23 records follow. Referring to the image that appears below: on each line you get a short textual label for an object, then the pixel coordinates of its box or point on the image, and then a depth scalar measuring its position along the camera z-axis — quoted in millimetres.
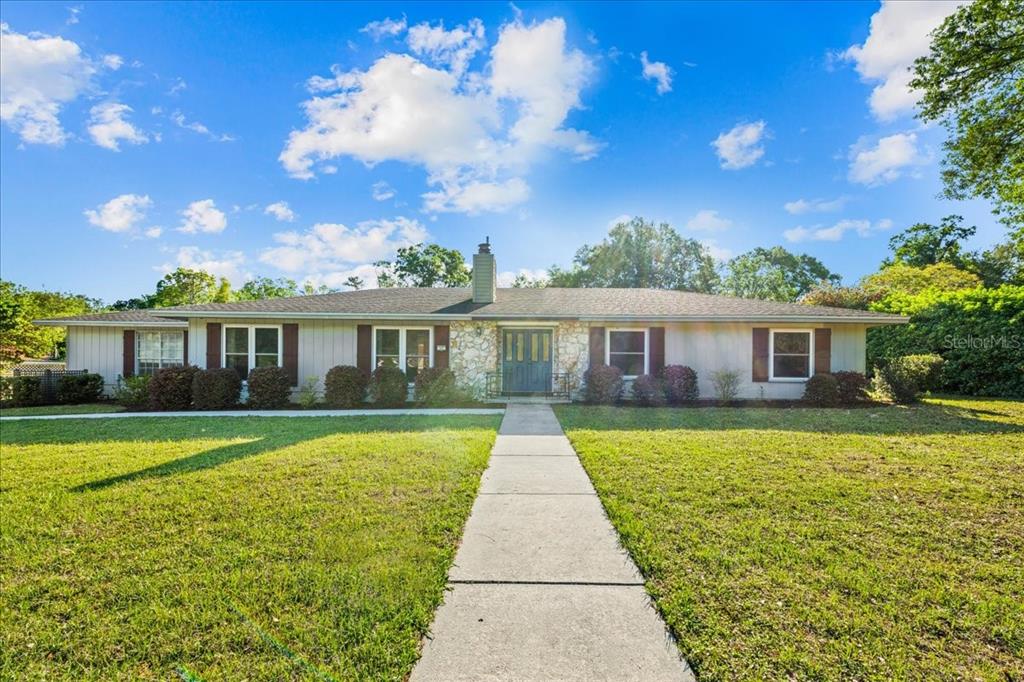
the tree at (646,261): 36875
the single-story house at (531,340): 12227
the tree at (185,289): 33156
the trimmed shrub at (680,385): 11742
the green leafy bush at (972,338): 12797
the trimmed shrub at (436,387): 11742
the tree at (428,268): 39812
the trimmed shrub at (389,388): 11617
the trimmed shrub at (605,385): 11656
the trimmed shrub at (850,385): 11523
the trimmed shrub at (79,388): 13656
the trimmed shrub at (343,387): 11422
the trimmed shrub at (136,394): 11359
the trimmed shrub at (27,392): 13312
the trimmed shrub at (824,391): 11414
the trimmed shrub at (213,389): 11172
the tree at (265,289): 41125
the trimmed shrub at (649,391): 11664
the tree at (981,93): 9896
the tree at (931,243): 36969
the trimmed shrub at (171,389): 11086
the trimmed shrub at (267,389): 11305
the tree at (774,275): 37656
